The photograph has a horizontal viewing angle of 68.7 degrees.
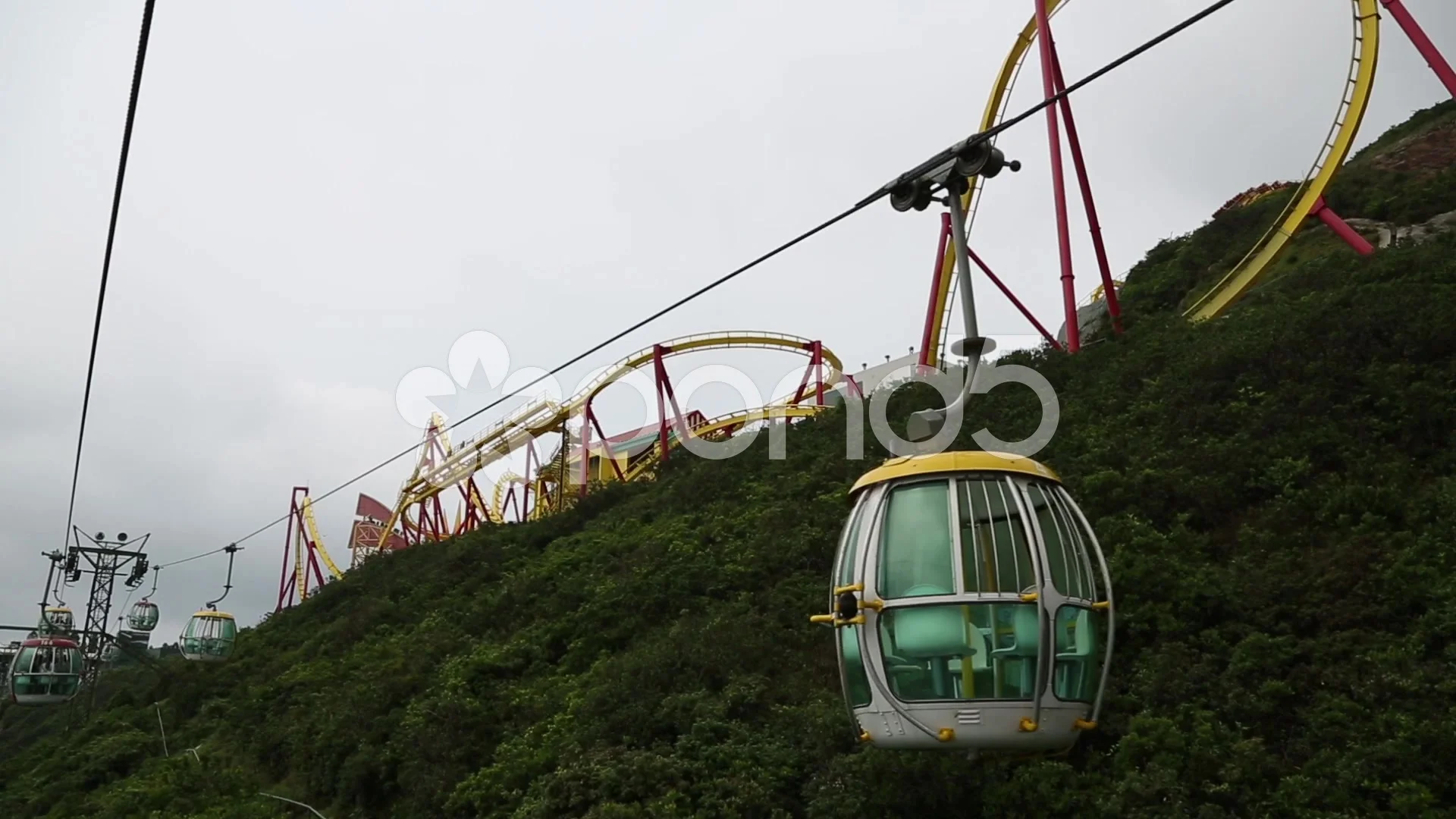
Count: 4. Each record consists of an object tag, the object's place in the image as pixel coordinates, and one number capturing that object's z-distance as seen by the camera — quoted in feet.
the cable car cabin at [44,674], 73.20
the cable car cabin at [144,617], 117.63
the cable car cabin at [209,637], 84.74
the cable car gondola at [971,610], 17.90
